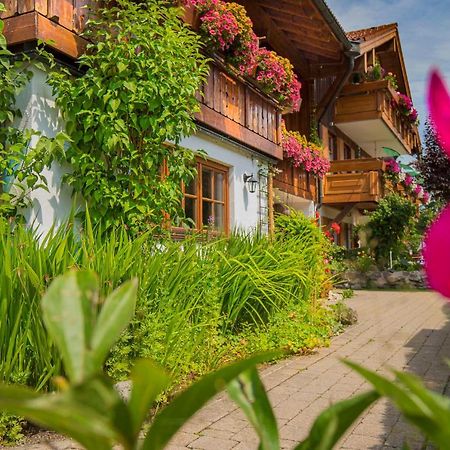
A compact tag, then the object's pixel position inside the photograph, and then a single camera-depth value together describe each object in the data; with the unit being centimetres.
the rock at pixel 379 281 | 1565
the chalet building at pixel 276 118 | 544
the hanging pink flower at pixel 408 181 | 2052
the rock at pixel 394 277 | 1541
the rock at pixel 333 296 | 1004
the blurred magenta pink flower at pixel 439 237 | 31
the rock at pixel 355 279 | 1570
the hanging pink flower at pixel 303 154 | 1178
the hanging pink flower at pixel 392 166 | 1775
